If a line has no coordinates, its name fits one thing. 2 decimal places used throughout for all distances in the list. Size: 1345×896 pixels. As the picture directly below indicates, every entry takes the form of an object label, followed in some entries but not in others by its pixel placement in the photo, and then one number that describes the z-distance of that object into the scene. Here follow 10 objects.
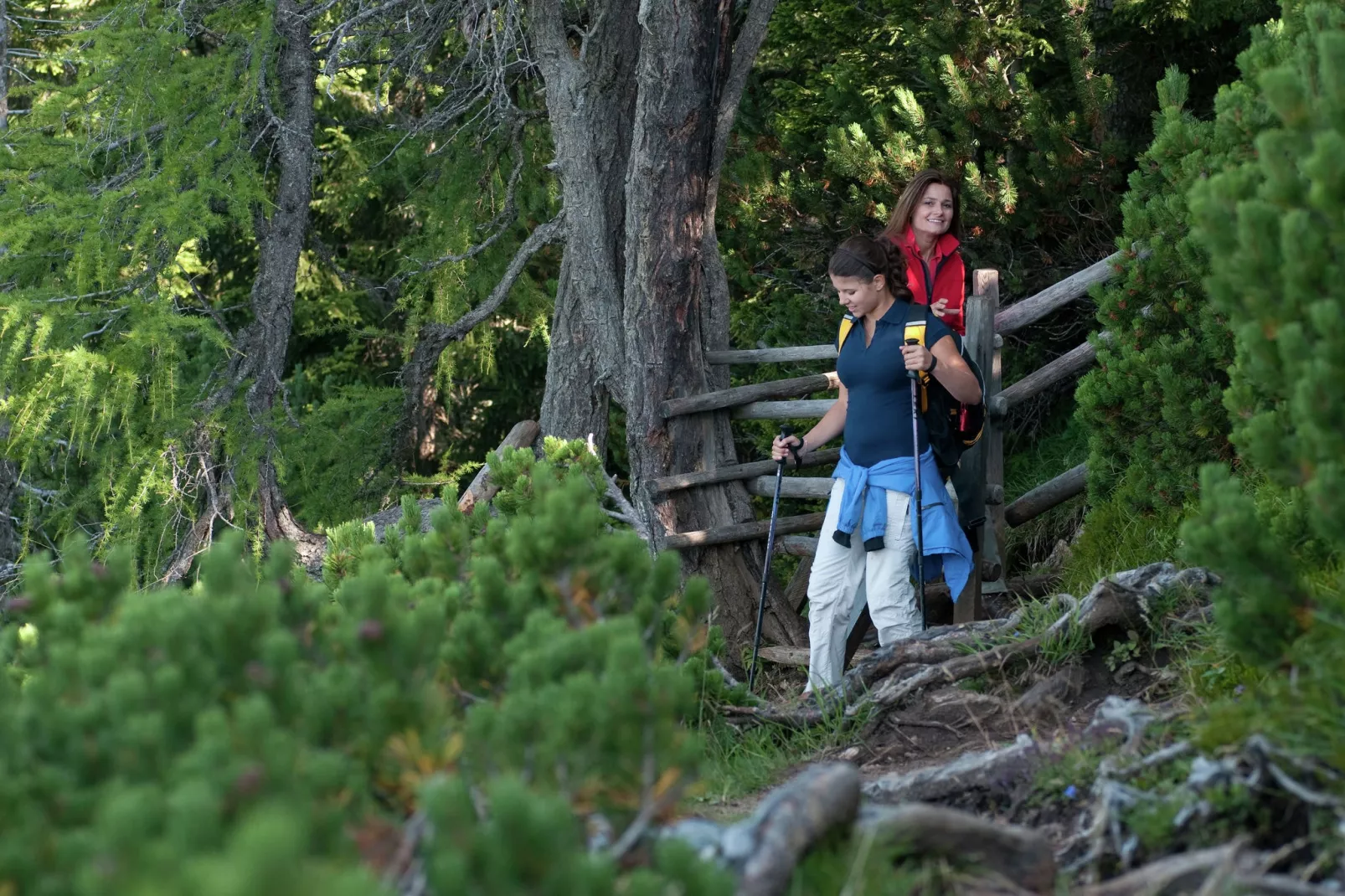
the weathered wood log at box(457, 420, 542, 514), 15.20
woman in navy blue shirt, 10.59
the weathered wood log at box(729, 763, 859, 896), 4.92
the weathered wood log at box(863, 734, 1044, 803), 7.40
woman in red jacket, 11.53
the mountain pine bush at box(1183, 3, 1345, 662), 5.53
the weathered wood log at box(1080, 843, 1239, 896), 5.23
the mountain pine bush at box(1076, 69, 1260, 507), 11.15
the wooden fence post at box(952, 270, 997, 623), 12.53
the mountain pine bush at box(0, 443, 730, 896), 3.66
